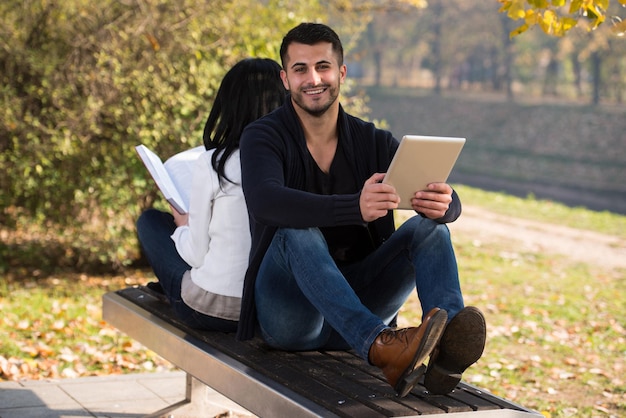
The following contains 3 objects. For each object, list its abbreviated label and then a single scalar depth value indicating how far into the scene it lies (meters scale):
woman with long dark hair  6.19
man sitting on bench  4.86
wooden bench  4.72
